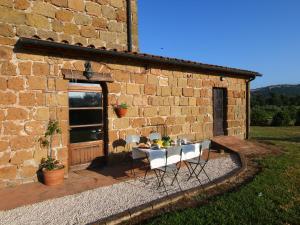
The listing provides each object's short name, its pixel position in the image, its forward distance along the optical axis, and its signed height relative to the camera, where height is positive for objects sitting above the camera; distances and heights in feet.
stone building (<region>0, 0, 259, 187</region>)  17.94 +2.01
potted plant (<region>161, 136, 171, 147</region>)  18.78 -2.08
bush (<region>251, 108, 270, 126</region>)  71.36 -2.07
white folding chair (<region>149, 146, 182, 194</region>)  16.56 -2.91
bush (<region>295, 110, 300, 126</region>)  67.78 -2.51
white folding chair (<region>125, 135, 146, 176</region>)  18.88 -2.67
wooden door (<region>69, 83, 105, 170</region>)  21.13 -1.03
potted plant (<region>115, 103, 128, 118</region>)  22.81 +0.16
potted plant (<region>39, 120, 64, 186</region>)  17.88 -3.52
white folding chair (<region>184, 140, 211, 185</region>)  18.50 -3.64
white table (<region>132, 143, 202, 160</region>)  18.19 -2.67
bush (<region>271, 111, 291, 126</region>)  68.13 -2.24
